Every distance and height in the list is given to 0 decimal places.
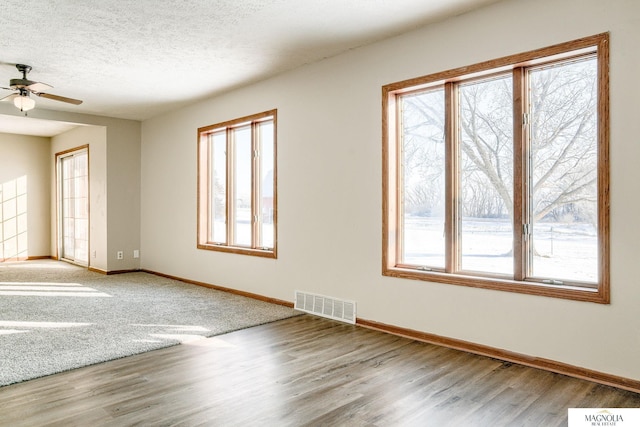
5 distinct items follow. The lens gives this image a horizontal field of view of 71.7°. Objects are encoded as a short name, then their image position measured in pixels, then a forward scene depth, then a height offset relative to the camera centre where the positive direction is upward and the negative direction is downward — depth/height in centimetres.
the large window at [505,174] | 303 +28
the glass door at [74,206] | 818 +12
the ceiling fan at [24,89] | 461 +132
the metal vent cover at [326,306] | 433 -98
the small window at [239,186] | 543 +34
